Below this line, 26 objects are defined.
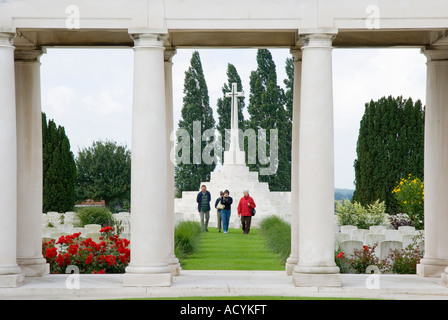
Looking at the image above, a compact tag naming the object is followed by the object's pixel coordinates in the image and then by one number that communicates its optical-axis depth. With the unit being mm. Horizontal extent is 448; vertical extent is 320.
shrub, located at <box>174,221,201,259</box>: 34812
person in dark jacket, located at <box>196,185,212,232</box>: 48750
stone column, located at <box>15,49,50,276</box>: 25781
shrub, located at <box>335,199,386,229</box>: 48250
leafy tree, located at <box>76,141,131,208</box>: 95500
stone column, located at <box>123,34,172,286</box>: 22703
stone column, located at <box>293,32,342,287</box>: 22719
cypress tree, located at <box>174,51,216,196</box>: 89625
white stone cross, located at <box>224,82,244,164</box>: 67062
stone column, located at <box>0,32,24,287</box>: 22578
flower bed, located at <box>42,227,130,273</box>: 28141
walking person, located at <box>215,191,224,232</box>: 49319
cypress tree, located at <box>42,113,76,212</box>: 68438
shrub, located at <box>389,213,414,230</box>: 50125
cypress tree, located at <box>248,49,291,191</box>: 87188
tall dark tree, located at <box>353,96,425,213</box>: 66500
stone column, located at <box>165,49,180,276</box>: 26250
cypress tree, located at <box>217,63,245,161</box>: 90562
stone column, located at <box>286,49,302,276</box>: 26359
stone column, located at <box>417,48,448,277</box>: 25844
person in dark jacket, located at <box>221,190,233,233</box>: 49188
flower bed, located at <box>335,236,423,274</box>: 28578
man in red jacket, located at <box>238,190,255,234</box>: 48388
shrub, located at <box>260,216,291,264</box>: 34291
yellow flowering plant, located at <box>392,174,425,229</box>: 47844
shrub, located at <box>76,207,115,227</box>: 46188
